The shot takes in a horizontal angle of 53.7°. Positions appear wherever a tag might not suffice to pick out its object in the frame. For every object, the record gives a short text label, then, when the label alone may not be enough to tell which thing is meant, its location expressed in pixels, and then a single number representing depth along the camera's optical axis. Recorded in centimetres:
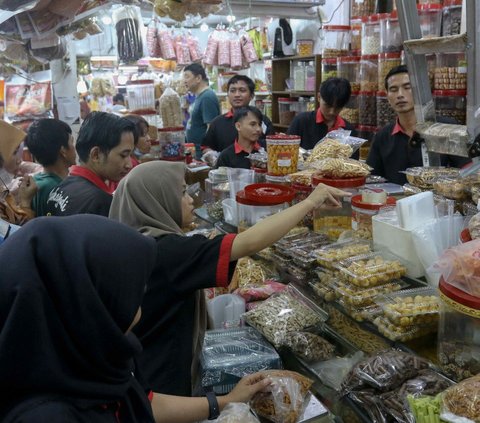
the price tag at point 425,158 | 210
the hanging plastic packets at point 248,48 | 642
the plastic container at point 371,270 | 159
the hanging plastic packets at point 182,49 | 675
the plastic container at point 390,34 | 431
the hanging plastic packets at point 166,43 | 632
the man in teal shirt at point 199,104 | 635
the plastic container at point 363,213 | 188
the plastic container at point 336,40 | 546
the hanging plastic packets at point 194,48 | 698
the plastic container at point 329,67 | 548
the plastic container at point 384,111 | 452
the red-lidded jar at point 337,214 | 211
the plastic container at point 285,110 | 686
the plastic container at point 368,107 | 485
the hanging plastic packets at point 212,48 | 656
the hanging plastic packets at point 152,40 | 618
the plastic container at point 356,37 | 522
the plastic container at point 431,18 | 388
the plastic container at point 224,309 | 206
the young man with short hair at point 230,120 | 522
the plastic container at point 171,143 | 485
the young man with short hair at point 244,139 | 404
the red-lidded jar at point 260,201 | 232
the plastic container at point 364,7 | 515
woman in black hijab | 82
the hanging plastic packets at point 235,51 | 645
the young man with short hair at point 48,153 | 313
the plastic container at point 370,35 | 461
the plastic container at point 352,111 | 515
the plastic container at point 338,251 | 175
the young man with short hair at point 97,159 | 257
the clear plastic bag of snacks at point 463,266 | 119
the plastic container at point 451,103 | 361
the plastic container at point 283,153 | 253
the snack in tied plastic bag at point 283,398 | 142
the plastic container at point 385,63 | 432
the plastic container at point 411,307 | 142
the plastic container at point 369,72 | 475
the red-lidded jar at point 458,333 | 119
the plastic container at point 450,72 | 360
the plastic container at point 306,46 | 639
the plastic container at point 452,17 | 372
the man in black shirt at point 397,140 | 335
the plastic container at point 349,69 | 509
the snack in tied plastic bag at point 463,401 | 104
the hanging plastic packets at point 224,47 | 650
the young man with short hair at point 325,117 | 421
